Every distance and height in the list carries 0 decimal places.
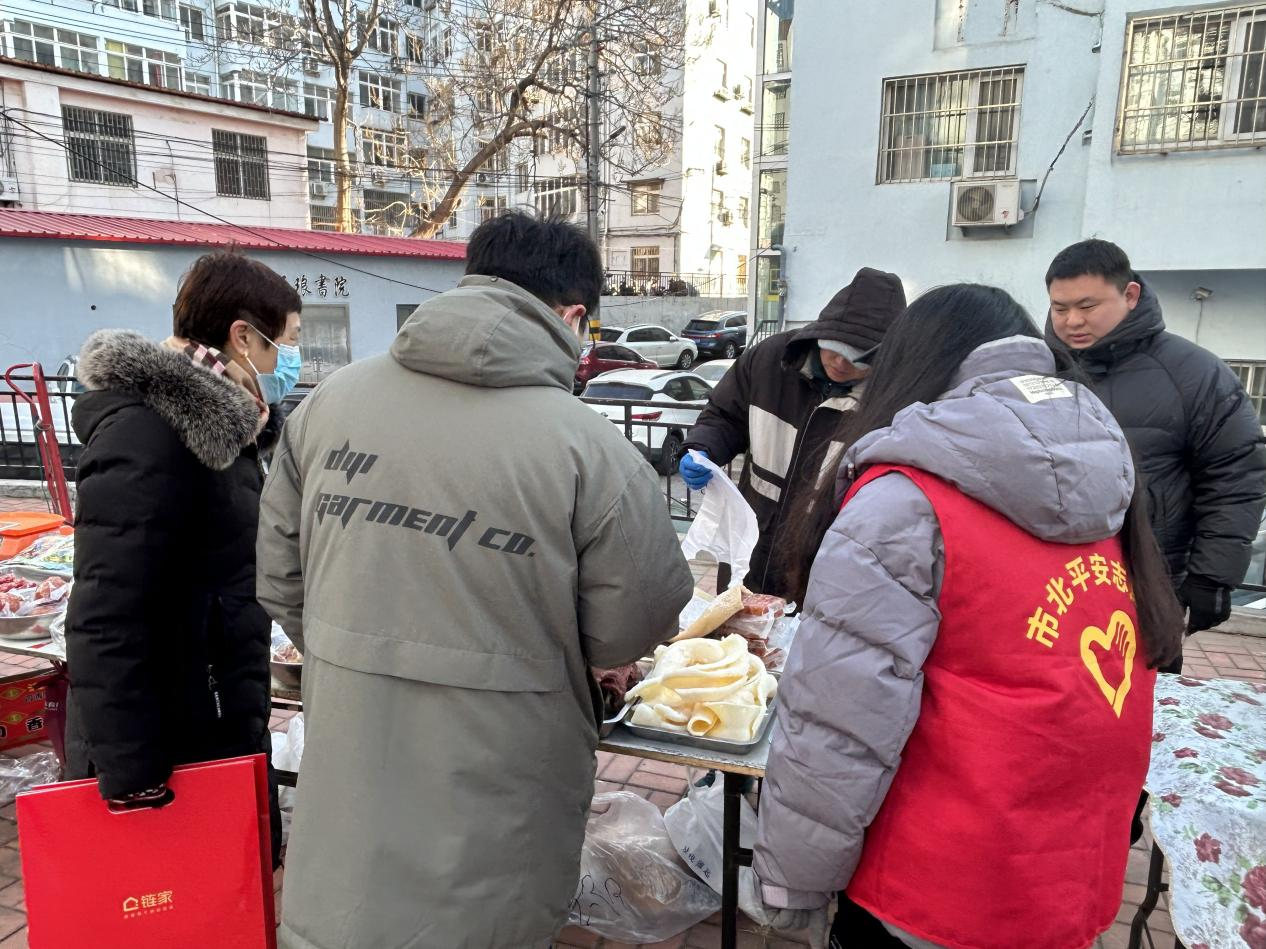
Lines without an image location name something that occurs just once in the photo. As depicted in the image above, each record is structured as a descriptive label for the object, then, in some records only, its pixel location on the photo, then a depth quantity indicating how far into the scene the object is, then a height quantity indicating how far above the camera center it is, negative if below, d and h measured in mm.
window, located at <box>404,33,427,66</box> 24281 +7744
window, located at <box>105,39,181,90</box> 29122 +8332
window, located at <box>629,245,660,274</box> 36094 +1827
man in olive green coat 1392 -528
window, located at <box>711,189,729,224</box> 36250 +4120
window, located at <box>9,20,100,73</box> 26844 +8243
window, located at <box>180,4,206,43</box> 30703 +10171
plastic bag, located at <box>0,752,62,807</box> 3215 -1843
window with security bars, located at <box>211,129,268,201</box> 21703 +3551
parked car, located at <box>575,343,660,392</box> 20773 -1460
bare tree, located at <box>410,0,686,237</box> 17812 +5327
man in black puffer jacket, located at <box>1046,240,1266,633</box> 2592 -352
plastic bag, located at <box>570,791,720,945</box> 2516 -1778
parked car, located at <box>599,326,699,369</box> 25125 -1234
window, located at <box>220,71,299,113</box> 31844 +8114
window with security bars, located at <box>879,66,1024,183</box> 12188 +2615
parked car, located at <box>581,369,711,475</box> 10211 -1339
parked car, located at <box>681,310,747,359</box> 27281 -998
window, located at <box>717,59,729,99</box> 35188 +9401
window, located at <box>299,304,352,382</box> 18328 -873
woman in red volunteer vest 1249 -565
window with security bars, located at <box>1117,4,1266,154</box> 9938 +2688
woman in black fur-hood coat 1723 -559
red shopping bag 1797 -1236
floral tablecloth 1483 -962
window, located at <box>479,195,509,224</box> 32344 +3877
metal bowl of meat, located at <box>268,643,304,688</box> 2395 -1047
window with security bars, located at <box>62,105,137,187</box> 19766 +3656
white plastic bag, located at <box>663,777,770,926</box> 2574 -1672
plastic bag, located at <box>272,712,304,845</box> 3025 -1639
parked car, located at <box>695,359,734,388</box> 17752 -1428
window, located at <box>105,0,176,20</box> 28719 +10190
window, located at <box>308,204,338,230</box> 33438 +3437
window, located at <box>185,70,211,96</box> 31906 +8348
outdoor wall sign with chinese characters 17953 +324
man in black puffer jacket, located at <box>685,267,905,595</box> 2682 -375
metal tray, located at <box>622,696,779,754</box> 1923 -1007
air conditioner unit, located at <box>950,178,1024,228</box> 11750 +1408
